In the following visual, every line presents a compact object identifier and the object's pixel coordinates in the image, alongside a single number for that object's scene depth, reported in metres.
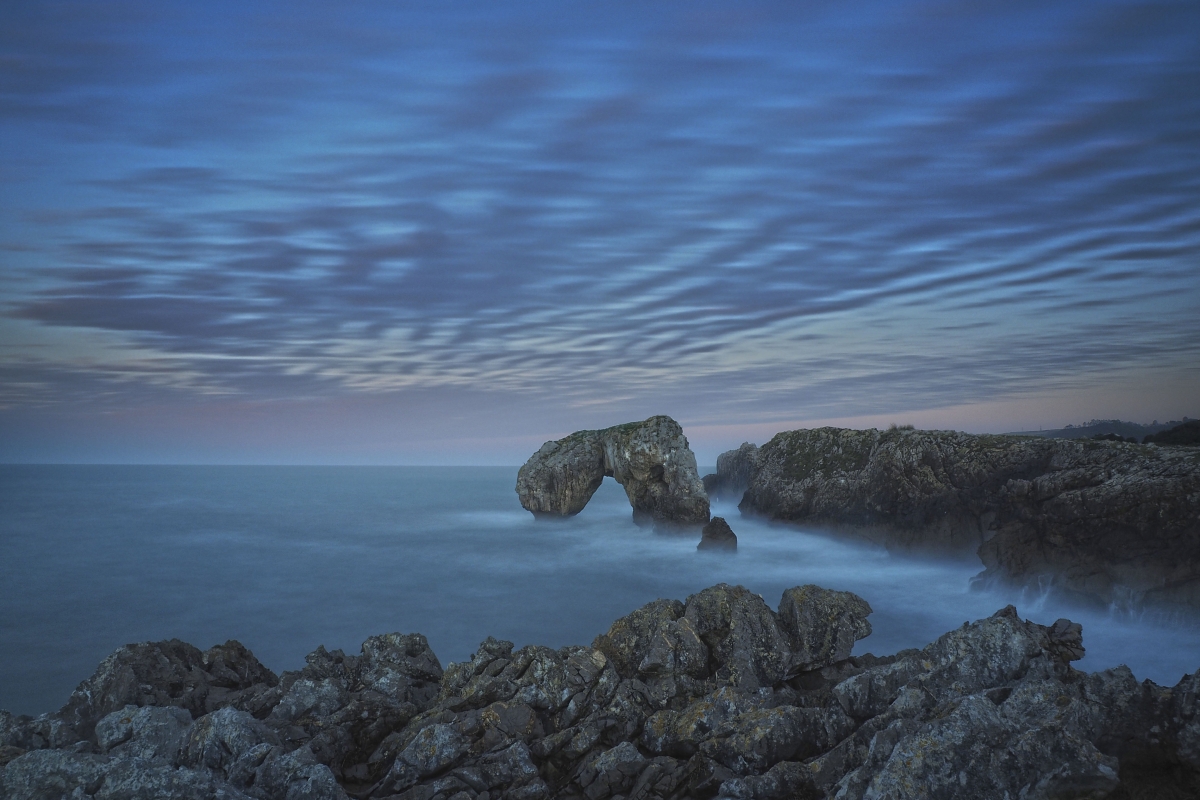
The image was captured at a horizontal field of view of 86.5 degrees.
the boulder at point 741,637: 13.21
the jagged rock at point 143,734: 10.21
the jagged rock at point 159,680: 12.13
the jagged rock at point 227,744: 9.63
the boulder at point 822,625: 13.89
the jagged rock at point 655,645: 13.07
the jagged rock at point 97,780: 7.88
